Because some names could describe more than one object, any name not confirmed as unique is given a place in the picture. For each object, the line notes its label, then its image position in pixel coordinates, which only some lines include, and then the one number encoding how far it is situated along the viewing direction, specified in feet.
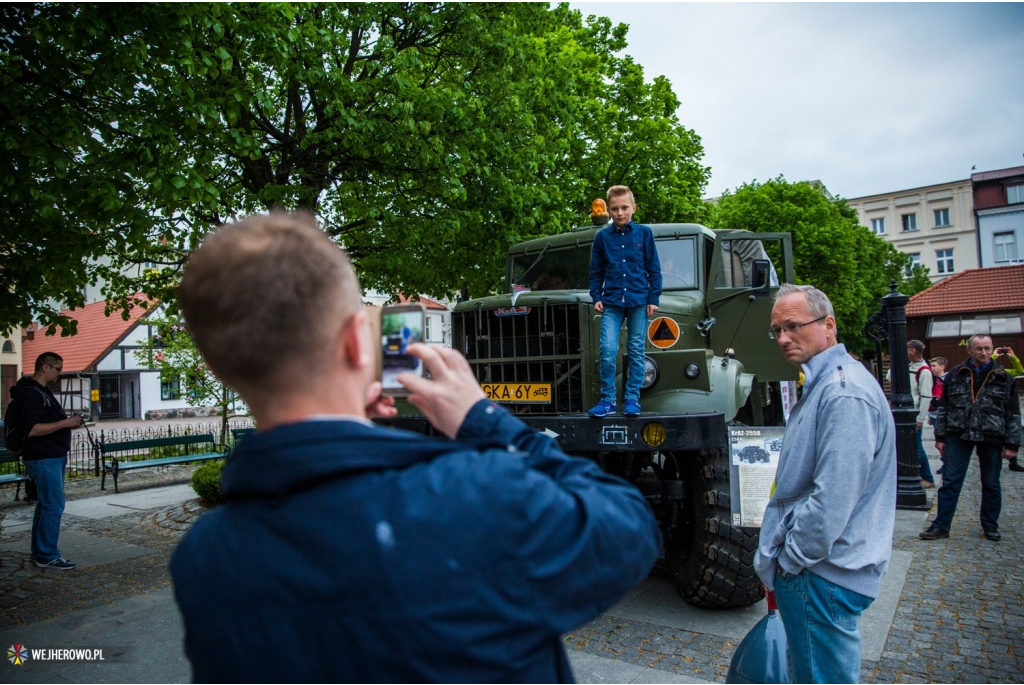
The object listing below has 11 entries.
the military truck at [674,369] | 15.28
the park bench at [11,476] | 31.05
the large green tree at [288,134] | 16.90
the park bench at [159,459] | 35.91
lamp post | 26.84
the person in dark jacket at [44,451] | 20.95
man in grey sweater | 7.66
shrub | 30.25
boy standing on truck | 16.56
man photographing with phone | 3.14
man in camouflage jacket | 21.43
